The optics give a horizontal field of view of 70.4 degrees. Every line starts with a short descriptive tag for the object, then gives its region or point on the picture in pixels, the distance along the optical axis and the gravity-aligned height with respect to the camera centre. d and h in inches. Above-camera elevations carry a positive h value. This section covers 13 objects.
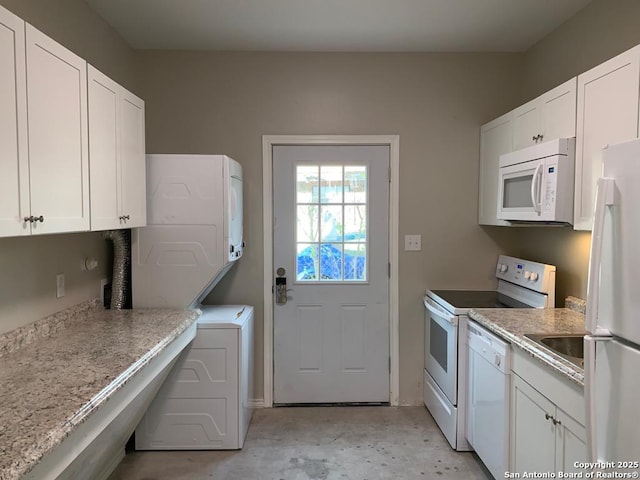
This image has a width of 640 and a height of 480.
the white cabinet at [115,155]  82.2 +13.3
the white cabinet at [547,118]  90.9 +23.3
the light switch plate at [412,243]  137.0 -6.2
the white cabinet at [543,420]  66.9 -32.4
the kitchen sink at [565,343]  82.9 -22.0
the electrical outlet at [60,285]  92.8 -13.3
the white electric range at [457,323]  110.2 -26.0
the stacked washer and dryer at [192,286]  110.5 -16.2
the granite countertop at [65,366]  48.1 -22.2
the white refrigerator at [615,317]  49.9 -10.9
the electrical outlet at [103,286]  112.3 -16.3
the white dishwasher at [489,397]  89.4 -37.3
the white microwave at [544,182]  89.7 +8.7
